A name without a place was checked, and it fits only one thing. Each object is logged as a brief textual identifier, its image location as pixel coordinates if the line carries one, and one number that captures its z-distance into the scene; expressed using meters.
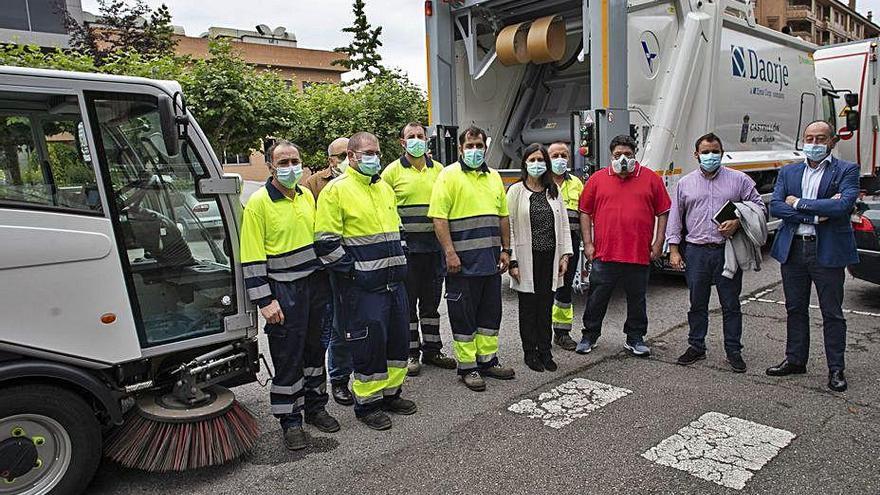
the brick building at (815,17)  58.22
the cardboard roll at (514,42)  6.87
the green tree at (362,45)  37.59
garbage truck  5.98
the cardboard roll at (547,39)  6.61
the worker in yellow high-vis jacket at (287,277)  3.38
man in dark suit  4.07
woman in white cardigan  4.64
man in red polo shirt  4.83
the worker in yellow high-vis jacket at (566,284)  5.33
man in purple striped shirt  4.61
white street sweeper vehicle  2.82
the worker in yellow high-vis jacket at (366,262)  3.69
